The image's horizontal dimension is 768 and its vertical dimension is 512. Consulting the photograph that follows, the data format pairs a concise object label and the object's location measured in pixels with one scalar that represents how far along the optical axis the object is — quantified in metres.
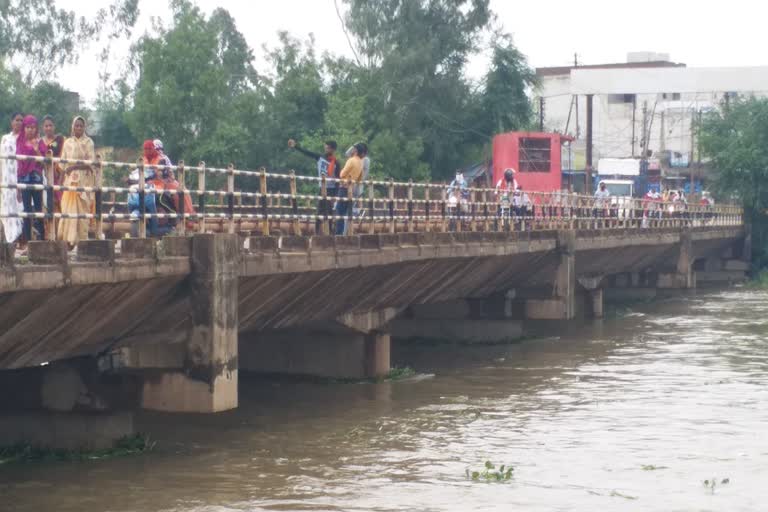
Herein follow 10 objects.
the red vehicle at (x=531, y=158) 57.03
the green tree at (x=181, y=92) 65.62
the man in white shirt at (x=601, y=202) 41.81
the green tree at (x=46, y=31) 75.81
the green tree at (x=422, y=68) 63.25
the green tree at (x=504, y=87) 65.31
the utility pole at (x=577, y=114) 84.25
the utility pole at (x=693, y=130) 72.00
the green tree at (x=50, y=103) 68.06
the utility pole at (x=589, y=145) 69.94
